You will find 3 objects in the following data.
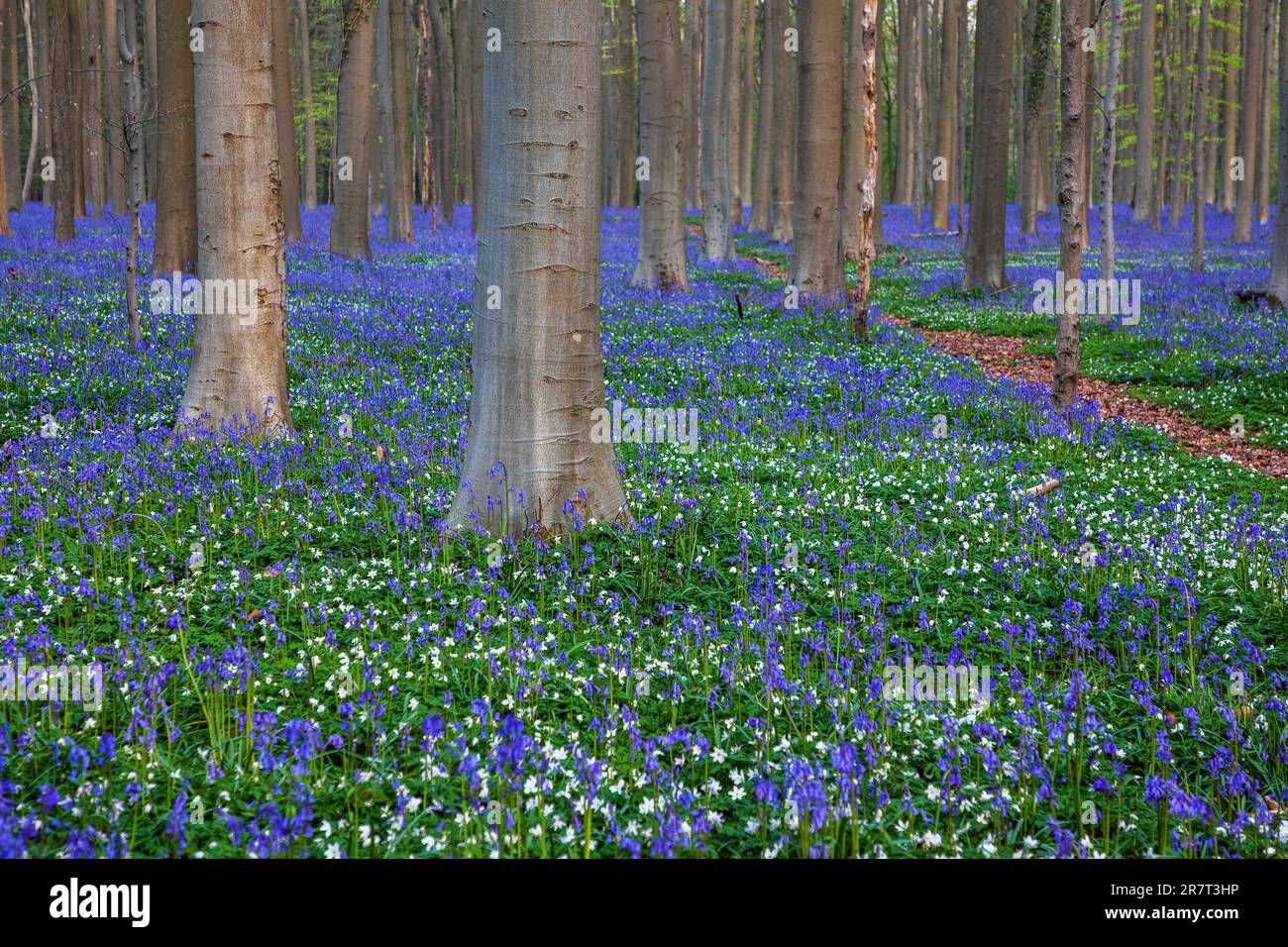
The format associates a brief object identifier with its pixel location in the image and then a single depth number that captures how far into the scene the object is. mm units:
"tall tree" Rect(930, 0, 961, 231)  36750
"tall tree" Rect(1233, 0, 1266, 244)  30469
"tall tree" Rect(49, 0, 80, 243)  21906
